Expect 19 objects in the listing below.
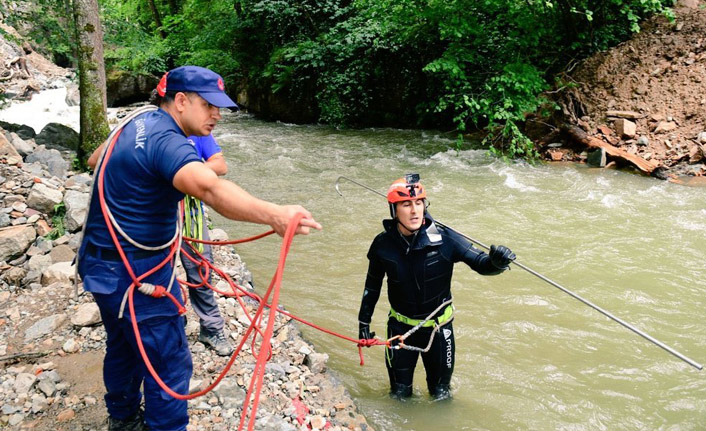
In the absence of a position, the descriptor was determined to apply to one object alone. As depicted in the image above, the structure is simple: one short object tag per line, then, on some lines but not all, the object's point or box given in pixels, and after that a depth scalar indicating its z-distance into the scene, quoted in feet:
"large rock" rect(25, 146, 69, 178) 23.72
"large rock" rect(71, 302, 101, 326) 13.14
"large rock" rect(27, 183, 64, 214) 18.83
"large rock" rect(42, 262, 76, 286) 15.20
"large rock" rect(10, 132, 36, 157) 24.95
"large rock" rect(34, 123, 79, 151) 29.71
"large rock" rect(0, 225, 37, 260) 16.02
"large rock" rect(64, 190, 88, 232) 18.00
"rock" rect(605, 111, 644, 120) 34.04
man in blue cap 7.12
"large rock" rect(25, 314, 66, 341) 12.89
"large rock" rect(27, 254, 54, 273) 15.90
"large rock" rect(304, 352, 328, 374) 13.30
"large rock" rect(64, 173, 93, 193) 21.10
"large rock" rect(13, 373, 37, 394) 10.76
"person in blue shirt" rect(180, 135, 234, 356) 12.29
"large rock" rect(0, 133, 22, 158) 22.72
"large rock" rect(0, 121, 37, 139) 30.68
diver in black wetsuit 11.14
